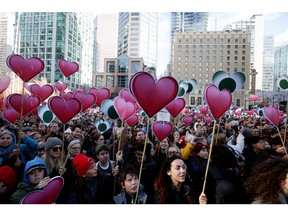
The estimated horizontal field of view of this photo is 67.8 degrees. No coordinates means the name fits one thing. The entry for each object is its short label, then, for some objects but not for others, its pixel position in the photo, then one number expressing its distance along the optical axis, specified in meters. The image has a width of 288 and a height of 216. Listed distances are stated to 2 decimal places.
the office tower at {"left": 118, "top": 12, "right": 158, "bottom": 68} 85.22
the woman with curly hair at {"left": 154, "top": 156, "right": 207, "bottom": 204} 2.31
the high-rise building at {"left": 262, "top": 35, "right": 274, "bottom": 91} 80.54
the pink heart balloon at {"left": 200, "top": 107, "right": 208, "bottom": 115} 10.15
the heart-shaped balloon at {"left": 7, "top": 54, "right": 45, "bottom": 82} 3.91
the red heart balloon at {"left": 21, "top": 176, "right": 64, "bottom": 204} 1.74
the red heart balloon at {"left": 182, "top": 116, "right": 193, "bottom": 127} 7.86
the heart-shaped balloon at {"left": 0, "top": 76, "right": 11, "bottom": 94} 4.49
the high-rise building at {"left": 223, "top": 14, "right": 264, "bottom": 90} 91.69
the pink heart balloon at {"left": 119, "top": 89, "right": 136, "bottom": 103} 4.95
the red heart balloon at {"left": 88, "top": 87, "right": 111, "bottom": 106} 5.89
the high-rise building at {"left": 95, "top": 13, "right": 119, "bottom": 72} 125.71
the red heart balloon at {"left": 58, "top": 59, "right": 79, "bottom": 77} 6.03
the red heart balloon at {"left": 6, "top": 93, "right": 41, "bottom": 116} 4.00
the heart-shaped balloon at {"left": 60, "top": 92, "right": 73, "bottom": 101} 6.39
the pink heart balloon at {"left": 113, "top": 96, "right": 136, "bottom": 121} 3.97
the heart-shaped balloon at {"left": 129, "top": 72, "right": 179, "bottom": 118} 2.50
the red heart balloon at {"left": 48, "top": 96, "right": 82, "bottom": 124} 3.48
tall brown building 61.21
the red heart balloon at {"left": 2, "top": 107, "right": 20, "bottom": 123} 4.59
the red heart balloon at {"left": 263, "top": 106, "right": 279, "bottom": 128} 4.40
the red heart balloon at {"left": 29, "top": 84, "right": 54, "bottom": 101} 5.80
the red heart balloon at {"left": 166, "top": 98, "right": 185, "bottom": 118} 4.78
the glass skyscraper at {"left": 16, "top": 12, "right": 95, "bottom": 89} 60.37
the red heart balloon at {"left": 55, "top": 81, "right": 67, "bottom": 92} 7.97
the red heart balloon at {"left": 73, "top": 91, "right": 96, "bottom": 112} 5.07
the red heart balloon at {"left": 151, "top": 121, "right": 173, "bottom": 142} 3.67
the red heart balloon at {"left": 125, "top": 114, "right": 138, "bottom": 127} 4.73
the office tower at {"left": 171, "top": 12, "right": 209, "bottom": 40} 130.29
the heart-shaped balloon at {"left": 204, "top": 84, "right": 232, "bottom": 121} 2.71
